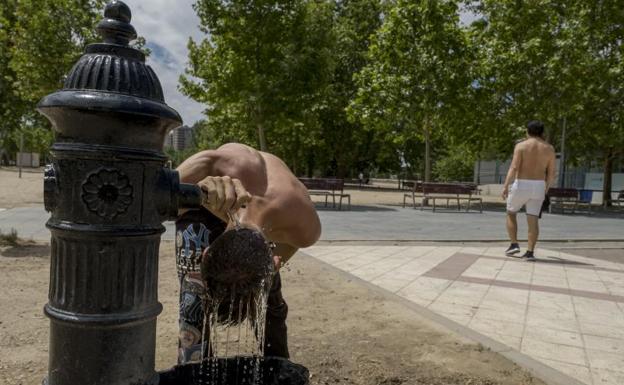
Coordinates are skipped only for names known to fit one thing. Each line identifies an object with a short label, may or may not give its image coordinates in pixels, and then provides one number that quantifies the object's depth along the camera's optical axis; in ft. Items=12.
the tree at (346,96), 103.50
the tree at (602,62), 58.95
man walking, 24.22
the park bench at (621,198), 72.64
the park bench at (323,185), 49.90
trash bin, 66.52
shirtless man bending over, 6.70
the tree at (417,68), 57.98
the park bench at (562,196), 54.34
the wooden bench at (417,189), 56.23
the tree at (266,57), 54.08
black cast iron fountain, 3.74
